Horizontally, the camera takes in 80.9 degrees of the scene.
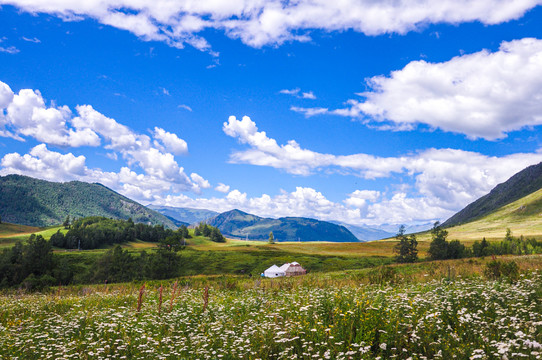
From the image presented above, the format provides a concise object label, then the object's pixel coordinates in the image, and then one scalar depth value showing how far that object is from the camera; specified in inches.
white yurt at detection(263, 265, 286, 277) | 3413.4
